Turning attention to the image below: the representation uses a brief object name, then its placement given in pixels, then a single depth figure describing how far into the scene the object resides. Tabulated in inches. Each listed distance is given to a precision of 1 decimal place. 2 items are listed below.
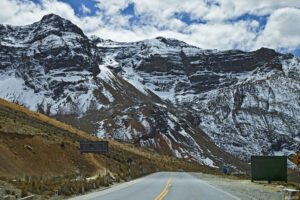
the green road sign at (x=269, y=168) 1228.5
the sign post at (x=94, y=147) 1173.1
